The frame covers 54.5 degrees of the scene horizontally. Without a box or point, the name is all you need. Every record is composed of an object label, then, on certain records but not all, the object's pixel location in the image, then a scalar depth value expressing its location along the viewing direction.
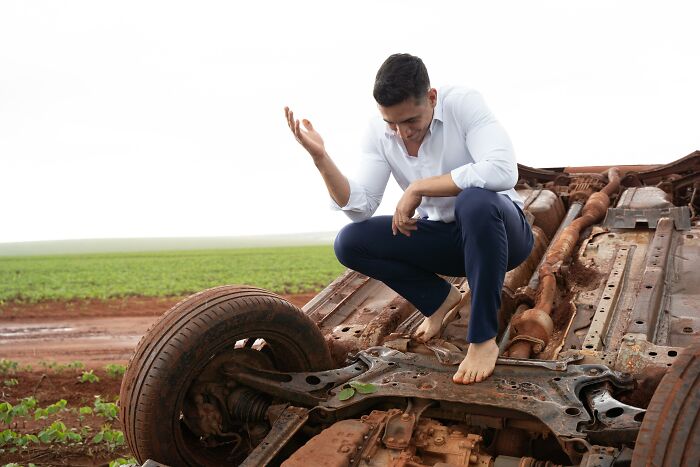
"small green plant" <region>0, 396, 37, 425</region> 6.17
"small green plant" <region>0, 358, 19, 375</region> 8.42
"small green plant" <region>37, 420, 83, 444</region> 5.60
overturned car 2.81
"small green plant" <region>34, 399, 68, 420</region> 6.23
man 3.36
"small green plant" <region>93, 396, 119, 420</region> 6.25
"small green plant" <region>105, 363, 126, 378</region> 8.10
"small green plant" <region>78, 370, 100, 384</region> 7.83
